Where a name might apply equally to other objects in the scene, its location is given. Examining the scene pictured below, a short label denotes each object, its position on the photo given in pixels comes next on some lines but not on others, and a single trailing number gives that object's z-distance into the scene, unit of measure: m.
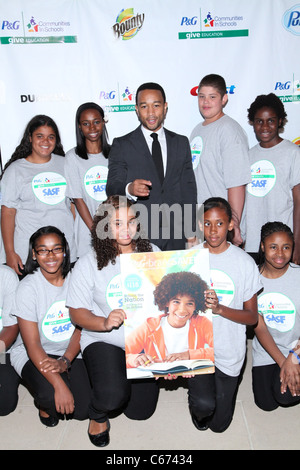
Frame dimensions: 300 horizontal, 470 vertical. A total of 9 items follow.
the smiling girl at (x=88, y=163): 3.01
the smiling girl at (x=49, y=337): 2.24
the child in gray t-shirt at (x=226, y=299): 2.24
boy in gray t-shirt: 2.88
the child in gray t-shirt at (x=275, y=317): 2.41
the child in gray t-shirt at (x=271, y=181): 3.01
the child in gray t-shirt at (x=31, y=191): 2.95
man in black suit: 2.63
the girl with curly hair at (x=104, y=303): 2.16
